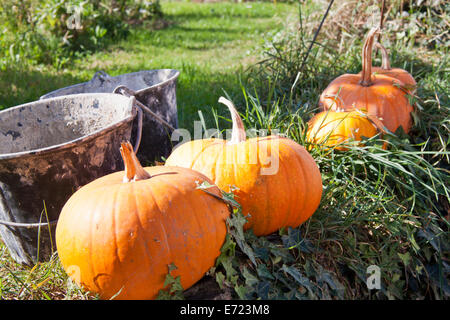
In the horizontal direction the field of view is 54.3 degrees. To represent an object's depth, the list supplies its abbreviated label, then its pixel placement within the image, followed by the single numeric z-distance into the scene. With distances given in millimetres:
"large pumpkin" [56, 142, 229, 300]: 1562
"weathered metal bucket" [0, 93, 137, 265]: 1907
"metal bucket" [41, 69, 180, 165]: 2672
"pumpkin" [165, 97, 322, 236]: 1904
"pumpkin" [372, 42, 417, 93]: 3160
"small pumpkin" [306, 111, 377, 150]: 2498
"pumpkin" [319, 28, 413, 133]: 2766
